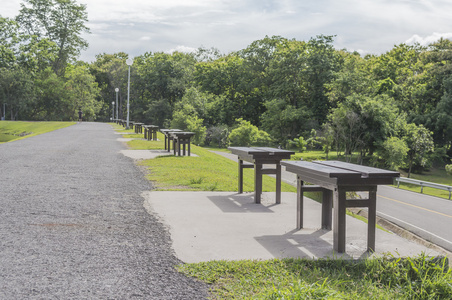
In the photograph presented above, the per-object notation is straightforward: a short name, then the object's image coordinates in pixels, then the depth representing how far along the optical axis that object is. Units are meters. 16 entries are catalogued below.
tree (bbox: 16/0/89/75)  72.38
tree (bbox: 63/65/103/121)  69.94
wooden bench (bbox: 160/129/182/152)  16.98
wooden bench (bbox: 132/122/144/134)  31.03
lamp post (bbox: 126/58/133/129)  33.34
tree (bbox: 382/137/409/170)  41.19
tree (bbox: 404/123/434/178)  44.44
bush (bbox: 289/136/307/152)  54.62
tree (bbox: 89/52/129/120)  78.29
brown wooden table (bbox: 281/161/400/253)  4.63
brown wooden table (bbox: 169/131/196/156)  15.24
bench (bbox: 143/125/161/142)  23.50
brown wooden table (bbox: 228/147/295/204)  7.54
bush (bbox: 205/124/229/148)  59.62
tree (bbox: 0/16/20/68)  45.27
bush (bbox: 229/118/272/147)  54.38
